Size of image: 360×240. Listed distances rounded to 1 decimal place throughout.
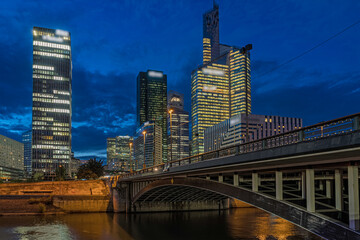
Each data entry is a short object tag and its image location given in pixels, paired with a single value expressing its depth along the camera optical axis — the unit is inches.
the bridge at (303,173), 582.6
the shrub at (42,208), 2706.7
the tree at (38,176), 5651.6
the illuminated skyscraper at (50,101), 7377.0
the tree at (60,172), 5751.0
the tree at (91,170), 4573.1
